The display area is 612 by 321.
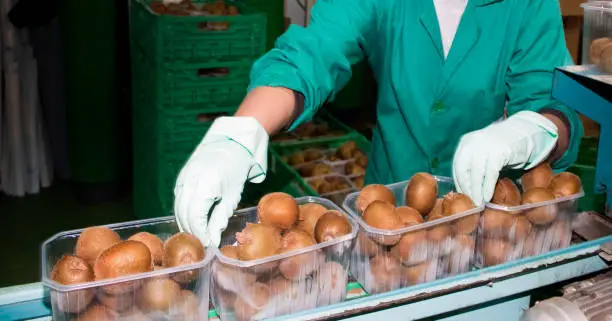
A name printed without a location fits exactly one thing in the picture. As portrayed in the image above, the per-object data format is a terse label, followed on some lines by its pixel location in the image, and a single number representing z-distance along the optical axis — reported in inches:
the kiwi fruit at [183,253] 38.0
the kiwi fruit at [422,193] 48.5
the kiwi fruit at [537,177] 53.5
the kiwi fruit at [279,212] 44.7
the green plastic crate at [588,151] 104.2
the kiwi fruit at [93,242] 40.8
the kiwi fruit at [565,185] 50.1
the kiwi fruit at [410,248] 43.2
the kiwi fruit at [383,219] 42.9
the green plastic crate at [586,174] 95.2
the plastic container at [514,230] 46.7
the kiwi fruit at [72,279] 35.4
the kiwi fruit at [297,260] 39.4
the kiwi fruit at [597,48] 51.4
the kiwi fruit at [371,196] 47.8
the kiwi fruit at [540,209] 47.3
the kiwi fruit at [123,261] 37.6
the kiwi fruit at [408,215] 44.7
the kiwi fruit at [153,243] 41.2
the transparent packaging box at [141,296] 35.5
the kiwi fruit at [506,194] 49.9
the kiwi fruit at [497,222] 46.7
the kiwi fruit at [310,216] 45.5
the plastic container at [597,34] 51.0
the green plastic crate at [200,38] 125.0
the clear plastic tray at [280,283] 38.9
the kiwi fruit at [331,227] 42.1
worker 53.3
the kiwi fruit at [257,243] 40.0
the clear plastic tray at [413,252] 43.3
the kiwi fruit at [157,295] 36.6
